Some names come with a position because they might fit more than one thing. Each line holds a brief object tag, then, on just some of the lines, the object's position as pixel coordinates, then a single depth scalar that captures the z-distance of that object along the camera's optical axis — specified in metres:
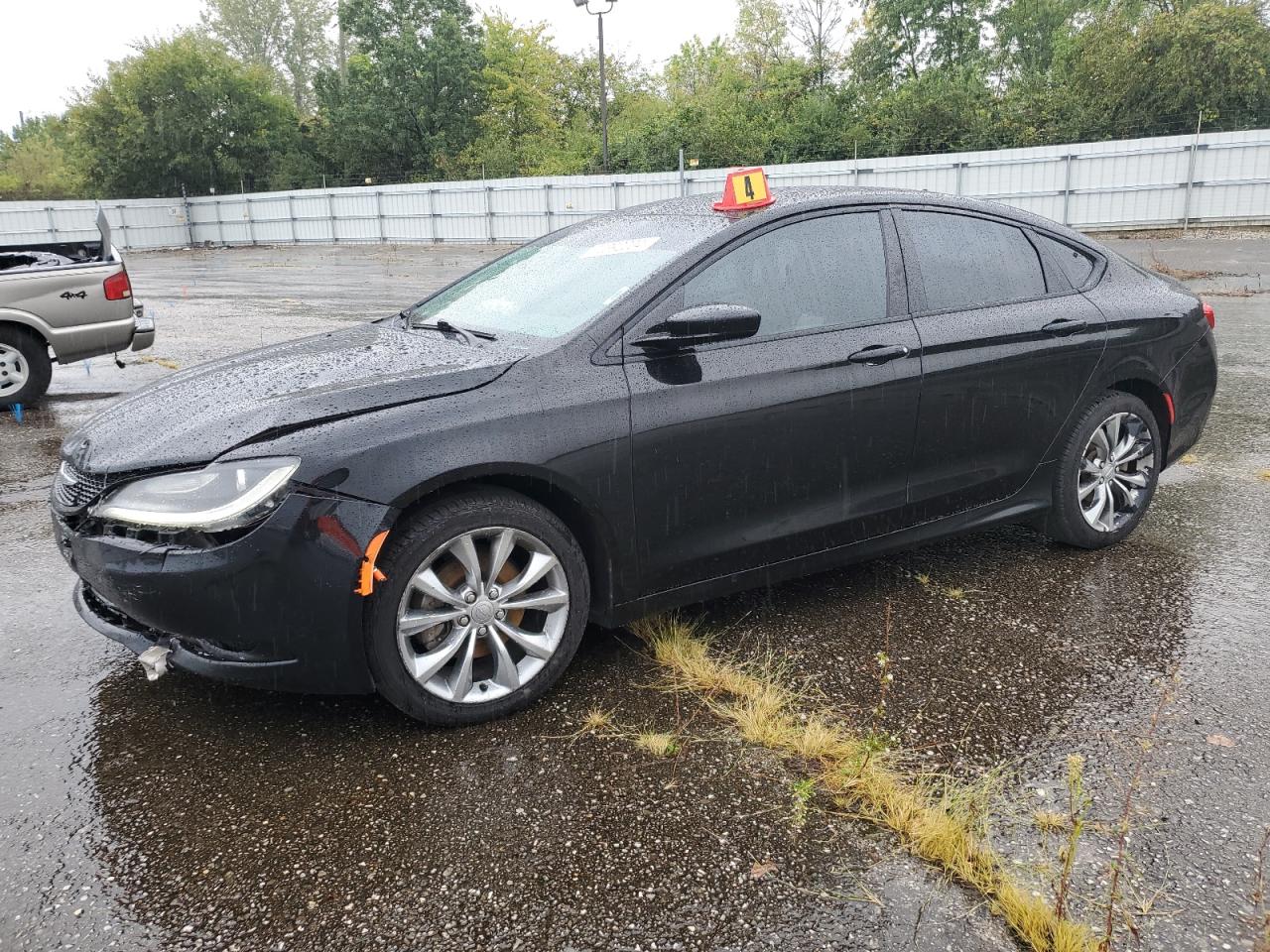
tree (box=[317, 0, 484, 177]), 52.19
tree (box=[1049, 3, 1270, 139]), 33.09
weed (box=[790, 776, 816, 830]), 2.64
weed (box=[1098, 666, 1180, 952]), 2.20
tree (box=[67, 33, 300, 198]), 50.88
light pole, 28.66
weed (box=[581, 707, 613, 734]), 3.16
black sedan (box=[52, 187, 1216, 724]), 2.89
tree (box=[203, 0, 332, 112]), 72.94
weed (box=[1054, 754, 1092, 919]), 2.23
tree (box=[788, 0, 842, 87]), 49.50
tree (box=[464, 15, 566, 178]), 53.03
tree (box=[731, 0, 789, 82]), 56.09
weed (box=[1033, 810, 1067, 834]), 2.59
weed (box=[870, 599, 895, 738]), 3.05
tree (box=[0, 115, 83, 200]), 55.66
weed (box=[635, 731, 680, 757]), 3.01
